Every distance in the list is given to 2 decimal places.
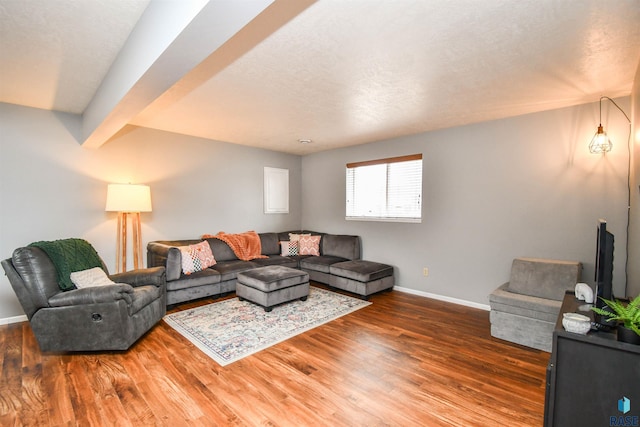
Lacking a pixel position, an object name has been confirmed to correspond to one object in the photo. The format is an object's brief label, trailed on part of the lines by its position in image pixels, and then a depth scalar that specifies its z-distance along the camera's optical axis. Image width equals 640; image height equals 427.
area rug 2.70
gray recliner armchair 2.43
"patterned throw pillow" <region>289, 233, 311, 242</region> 5.46
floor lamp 3.55
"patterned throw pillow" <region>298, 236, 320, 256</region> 5.34
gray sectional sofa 3.75
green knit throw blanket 2.69
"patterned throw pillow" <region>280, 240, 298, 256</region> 5.30
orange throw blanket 4.71
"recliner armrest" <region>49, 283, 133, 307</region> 2.46
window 4.49
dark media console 1.31
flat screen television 1.79
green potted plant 1.32
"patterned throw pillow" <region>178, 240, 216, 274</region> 3.88
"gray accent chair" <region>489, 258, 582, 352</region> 2.68
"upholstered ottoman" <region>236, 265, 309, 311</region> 3.56
